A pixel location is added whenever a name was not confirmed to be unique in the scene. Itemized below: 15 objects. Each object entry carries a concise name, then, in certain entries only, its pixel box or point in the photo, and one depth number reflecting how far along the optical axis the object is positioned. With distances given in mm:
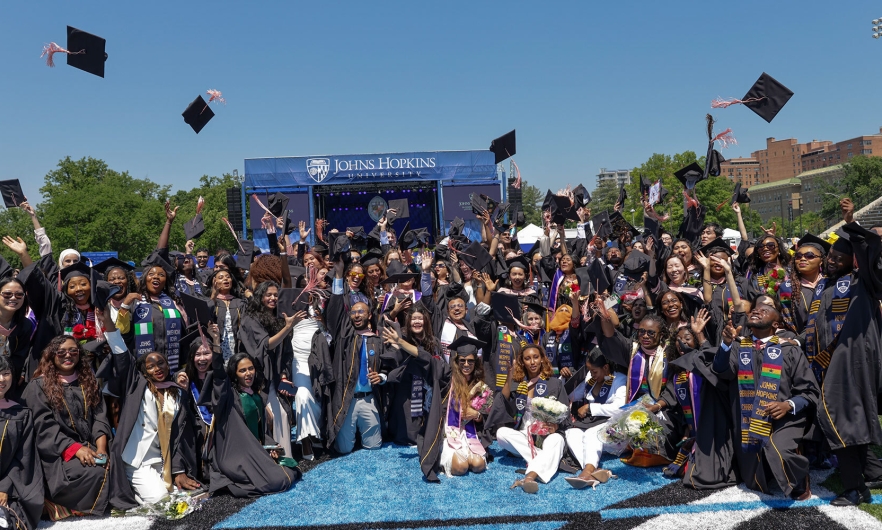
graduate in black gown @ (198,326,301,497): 5699
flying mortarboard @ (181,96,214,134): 9736
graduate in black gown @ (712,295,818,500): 5098
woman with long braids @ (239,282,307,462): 6410
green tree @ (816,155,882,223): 66688
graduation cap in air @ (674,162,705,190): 8883
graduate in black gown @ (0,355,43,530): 4957
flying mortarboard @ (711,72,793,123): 8438
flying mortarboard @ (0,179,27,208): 8188
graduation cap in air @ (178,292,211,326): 5965
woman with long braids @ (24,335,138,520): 5242
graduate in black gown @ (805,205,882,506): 4945
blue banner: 28297
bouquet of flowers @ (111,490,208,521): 5258
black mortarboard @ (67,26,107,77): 7770
